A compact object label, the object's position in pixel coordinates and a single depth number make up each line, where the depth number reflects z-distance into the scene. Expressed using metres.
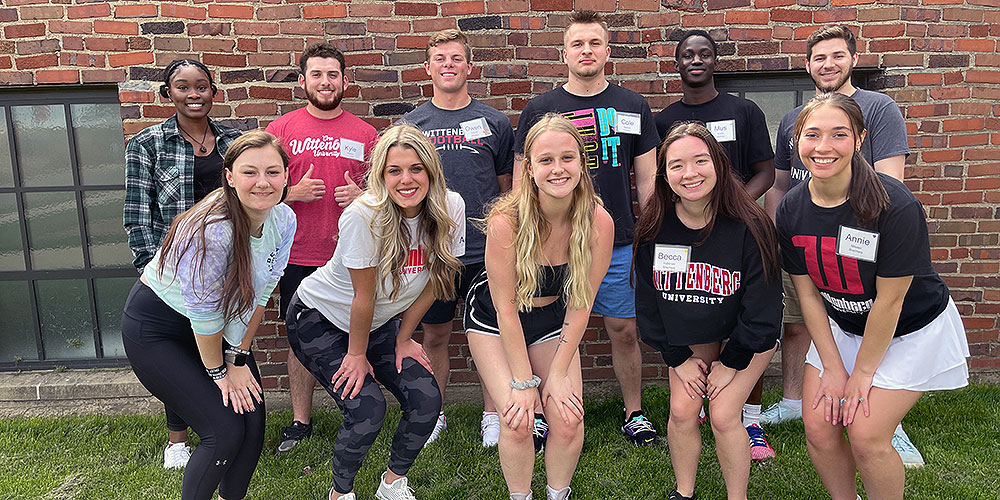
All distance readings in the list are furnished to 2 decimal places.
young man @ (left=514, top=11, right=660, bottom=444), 3.34
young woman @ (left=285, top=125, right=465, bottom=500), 2.62
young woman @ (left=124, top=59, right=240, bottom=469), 3.25
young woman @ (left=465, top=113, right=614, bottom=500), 2.60
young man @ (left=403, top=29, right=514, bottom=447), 3.37
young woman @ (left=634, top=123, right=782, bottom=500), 2.56
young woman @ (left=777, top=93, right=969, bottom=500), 2.34
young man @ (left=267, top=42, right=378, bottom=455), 3.40
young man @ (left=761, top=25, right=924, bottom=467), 3.07
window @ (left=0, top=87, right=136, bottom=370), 4.07
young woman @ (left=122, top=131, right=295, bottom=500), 2.35
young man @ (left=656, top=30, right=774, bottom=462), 3.41
